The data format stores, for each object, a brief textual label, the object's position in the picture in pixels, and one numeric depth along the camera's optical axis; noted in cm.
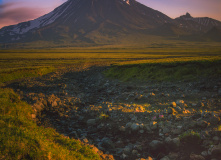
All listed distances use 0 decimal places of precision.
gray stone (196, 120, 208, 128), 893
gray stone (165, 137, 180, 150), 800
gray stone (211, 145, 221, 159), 685
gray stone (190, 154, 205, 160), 693
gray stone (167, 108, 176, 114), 1113
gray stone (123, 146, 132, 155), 812
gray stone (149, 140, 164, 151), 823
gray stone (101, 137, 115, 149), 881
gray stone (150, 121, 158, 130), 973
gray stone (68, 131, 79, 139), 988
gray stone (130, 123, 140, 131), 988
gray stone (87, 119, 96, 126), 1156
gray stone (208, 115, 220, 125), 891
